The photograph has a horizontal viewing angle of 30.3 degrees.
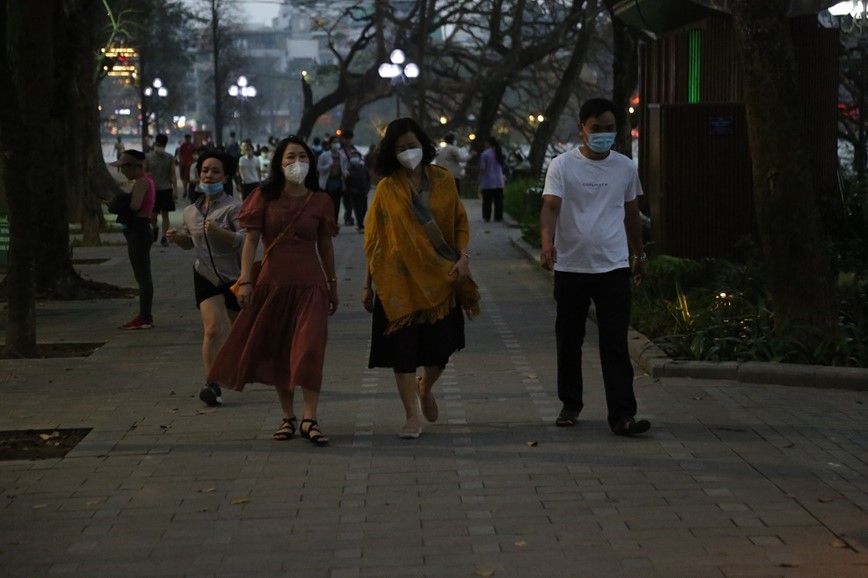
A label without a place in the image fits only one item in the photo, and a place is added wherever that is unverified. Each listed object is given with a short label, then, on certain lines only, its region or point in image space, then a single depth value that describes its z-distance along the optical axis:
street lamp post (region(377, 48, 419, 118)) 38.03
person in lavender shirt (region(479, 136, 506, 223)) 29.44
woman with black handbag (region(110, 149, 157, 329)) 13.91
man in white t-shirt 8.59
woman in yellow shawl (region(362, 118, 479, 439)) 8.45
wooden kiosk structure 14.89
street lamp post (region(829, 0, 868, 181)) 15.89
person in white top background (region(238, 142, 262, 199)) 27.84
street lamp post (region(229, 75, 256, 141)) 62.22
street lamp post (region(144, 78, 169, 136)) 61.53
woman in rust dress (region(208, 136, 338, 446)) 8.73
